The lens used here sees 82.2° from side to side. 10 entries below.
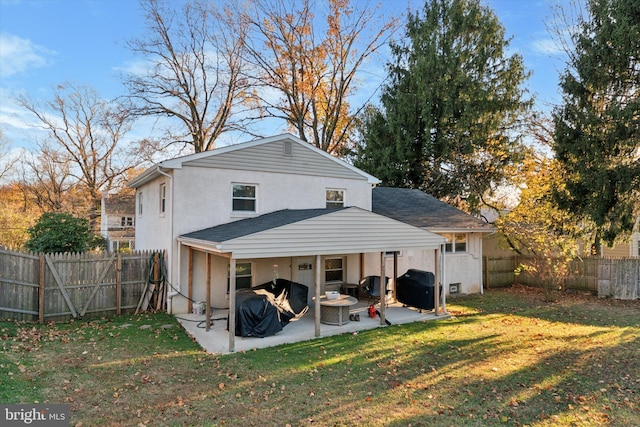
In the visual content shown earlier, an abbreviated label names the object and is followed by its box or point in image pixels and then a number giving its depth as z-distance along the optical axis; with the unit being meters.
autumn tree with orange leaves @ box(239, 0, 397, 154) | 24.39
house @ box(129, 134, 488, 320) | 9.12
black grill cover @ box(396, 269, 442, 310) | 11.80
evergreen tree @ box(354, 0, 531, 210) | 21.12
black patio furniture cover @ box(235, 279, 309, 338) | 8.71
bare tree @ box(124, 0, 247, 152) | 24.09
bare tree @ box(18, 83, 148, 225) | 29.72
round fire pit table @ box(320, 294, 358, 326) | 9.95
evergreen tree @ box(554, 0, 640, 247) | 12.61
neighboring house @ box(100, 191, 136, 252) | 32.84
